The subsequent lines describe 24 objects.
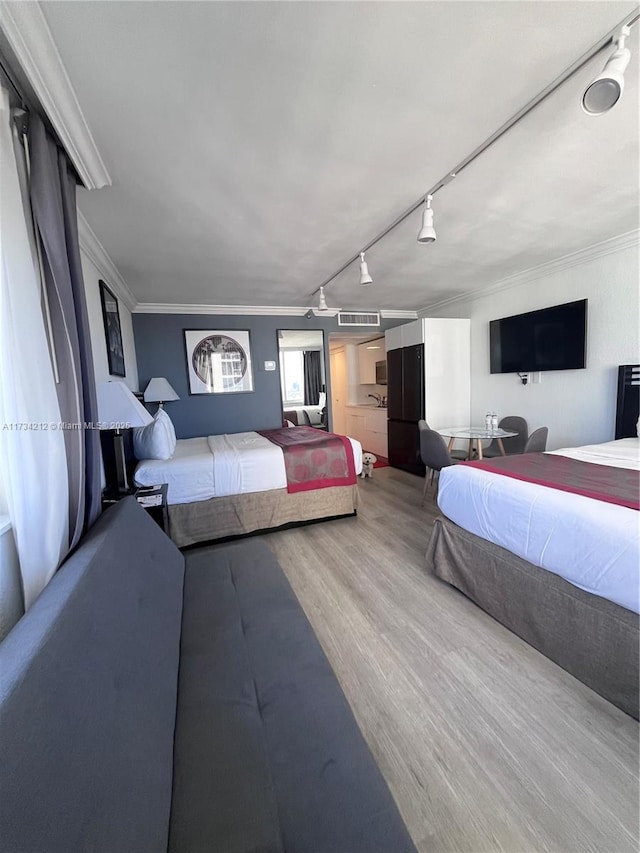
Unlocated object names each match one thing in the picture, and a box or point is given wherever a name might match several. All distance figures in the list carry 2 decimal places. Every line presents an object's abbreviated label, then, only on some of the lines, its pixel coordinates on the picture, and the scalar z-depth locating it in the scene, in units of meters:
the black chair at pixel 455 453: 3.41
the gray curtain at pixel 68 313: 1.24
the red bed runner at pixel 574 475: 1.53
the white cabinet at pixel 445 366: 4.44
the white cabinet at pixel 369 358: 6.07
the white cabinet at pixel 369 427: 5.81
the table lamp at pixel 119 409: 1.87
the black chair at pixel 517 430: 3.70
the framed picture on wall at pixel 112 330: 2.75
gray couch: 0.54
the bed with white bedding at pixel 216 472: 2.65
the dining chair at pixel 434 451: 3.09
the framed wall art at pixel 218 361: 4.61
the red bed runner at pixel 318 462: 3.07
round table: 3.29
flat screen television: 3.22
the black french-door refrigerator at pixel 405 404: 4.55
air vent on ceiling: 5.18
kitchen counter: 6.30
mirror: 5.95
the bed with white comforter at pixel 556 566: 1.29
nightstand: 2.08
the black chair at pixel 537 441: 2.97
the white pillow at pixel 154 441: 2.74
